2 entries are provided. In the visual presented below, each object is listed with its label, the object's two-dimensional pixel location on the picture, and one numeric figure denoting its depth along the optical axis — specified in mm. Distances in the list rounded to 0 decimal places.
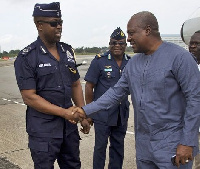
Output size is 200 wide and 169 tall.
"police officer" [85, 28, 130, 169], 3873
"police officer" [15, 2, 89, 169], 2809
